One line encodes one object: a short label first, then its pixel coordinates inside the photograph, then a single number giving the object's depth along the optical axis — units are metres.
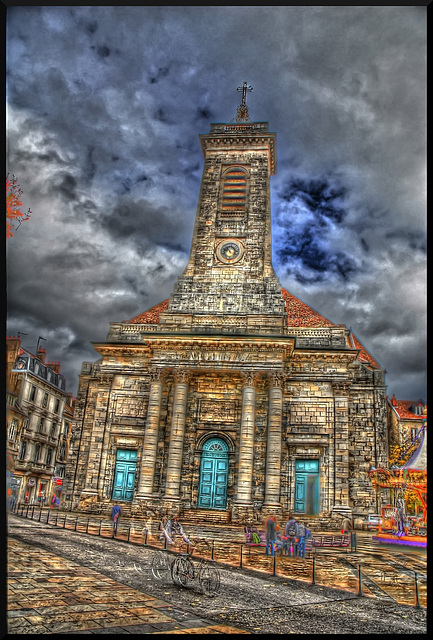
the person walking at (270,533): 15.93
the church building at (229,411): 23.75
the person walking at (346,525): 22.05
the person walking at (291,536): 15.88
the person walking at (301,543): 15.57
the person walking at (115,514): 18.14
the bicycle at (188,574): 10.68
